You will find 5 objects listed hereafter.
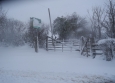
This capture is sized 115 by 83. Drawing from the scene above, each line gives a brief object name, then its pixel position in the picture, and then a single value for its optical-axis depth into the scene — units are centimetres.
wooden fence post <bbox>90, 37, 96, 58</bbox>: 688
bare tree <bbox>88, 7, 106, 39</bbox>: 1481
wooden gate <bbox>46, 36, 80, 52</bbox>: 967
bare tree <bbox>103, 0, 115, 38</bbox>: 827
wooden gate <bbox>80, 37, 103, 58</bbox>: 689
